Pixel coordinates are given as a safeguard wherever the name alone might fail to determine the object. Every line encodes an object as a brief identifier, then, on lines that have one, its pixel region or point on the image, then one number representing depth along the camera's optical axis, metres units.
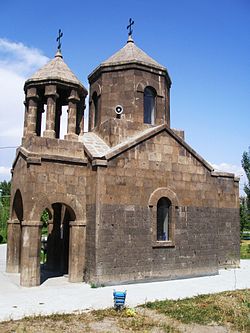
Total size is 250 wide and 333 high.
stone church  11.07
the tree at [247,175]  37.28
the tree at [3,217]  32.75
